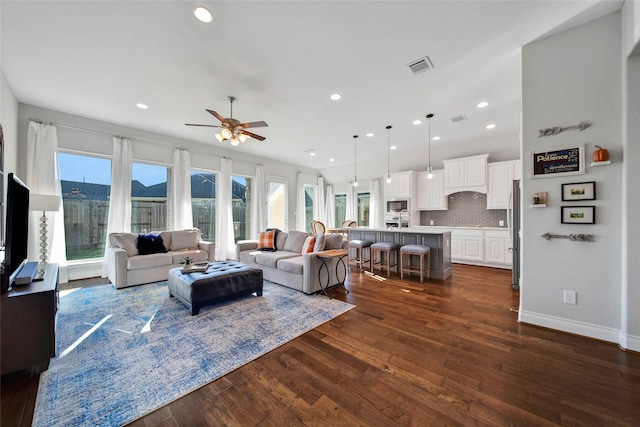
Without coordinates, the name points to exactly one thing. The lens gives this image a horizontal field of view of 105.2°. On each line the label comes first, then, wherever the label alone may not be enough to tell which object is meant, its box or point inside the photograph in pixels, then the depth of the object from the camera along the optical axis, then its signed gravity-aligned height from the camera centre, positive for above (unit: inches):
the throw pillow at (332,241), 157.6 -17.3
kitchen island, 174.4 -20.2
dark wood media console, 69.3 -33.1
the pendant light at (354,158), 225.1 +70.6
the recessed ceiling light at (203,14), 80.7 +68.2
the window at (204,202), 238.5 +12.7
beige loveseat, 153.8 -27.6
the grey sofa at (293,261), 142.0 -29.7
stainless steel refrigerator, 145.2 -9.6
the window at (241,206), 270.4 +10.1
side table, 140.6 -30.3
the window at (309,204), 353.7 +15.8
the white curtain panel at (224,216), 244.5 -1.0
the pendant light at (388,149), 194.6 +69.9
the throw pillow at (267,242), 190.1 -21.1
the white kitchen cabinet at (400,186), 260.5 +31.6
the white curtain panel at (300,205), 329.1 +13.3
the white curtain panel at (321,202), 355.6 +18.6
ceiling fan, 135.4 +49.2
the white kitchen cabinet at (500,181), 205.4 +29.0
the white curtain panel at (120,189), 182.4 +19.8
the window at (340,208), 350.6 +9.9
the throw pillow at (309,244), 158.0 -19.2
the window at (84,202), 174.7 +9.8
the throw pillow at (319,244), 153.7 -18.6
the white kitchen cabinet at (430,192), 247.4 +23.2
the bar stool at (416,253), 164.1 -27.9
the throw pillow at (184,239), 188.5 -19.3
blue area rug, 61.7 -46.6
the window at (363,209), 322.0 +7.7
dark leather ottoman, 112.7 -34.4
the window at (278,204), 308.2 +14.1
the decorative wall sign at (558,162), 93.8 +21.0
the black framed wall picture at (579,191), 91.4 +9.0
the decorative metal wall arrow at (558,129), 93.1 +33.9
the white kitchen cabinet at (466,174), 217.8 +37.7
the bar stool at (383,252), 182.1 -30.1
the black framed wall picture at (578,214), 91.5 -0.1
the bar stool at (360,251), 201.3 -31.9
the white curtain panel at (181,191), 213.9 +21.4
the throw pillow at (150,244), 171.8 -20.8
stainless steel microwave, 265.3 +10.5
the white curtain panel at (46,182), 152.7 +21.7
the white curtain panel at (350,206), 332.5 +12.0
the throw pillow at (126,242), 165.5 -18.3
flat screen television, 73.8 -4.5
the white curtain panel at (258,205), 279.0 +11.4
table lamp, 136.3 +4.9
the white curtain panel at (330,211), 358.3 +5.6
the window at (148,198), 200.8 +14.9
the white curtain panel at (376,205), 301.9 +11.4
